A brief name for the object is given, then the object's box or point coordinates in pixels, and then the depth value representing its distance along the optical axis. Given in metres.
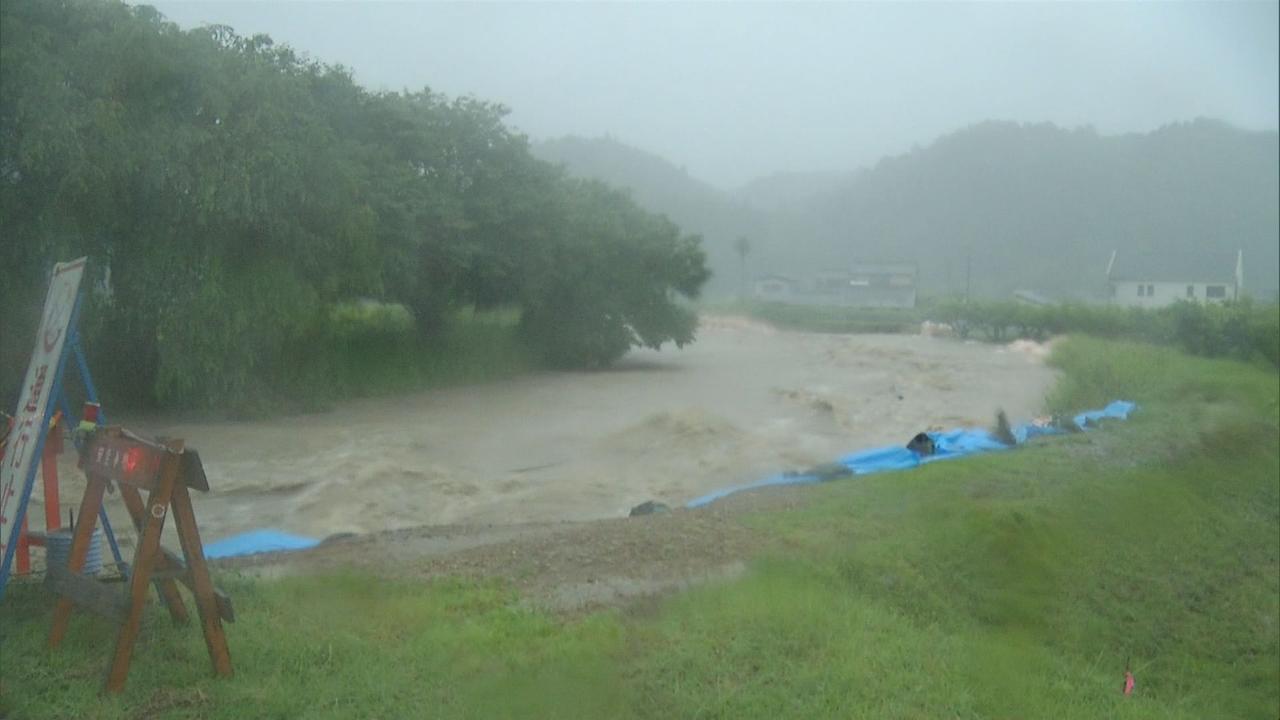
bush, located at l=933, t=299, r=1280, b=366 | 26.06
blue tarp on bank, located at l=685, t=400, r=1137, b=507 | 12.88
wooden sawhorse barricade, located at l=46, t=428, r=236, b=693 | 5.33
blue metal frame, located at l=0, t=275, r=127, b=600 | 5.52
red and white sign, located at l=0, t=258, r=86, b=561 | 5.55
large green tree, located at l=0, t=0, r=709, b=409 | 12.98
